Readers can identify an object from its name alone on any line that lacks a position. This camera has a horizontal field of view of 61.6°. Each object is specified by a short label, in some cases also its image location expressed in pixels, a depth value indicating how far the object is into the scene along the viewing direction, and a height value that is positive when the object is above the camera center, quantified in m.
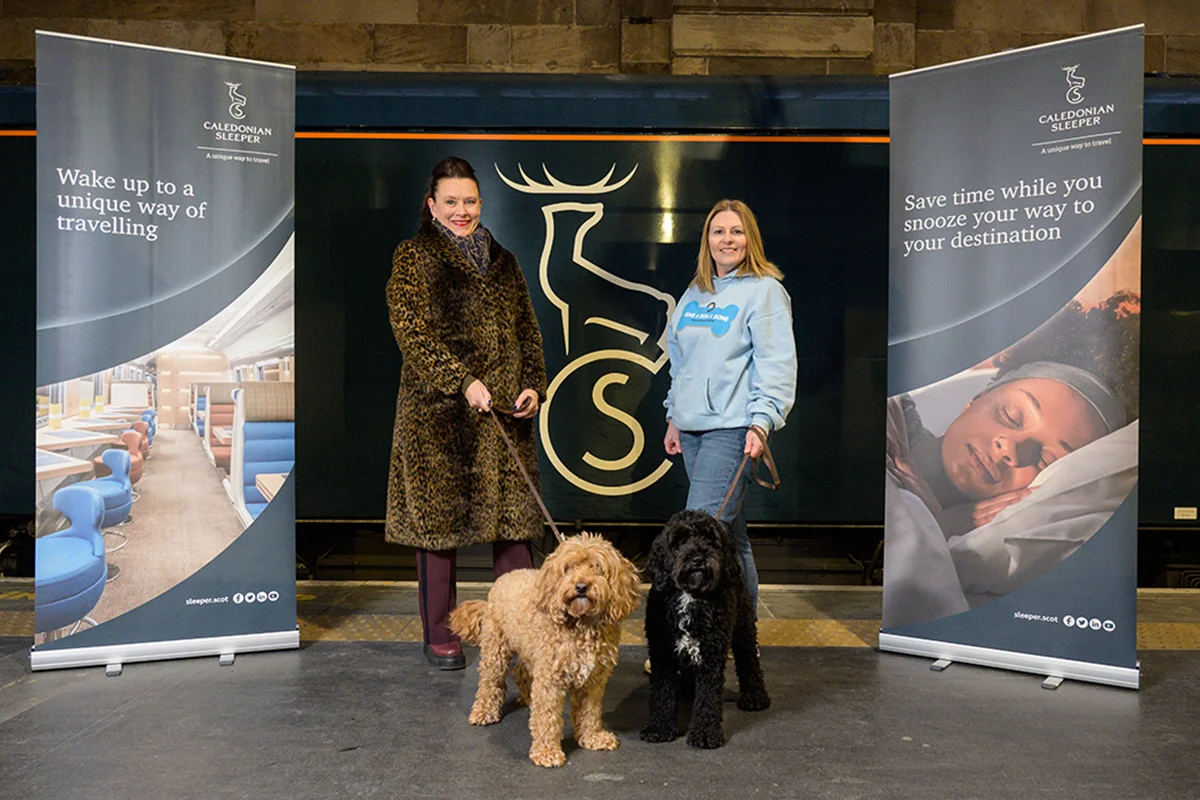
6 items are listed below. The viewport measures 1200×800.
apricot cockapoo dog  2.67 -0.70
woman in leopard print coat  3.64 -0.09
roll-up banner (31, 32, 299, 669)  3.66 +0.07
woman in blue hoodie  3.42 +0.06
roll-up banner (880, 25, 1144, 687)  3.54 +0.08
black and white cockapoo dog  2.83 -0.69
